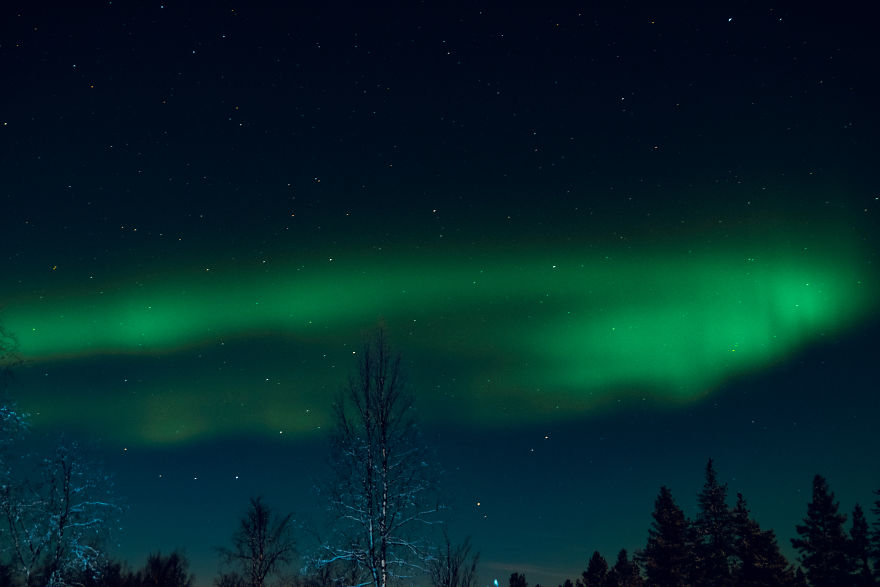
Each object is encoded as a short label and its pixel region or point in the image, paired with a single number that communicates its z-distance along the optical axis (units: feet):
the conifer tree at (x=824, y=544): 128.36
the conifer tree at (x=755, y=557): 123.95
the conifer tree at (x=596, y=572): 201.05
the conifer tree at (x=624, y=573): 184.45
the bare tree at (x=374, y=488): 53.42
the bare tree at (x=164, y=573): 160.38
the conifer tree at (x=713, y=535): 130.11
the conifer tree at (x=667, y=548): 135.85
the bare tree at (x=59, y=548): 63.36
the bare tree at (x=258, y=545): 112.16
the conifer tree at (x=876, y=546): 126.89
